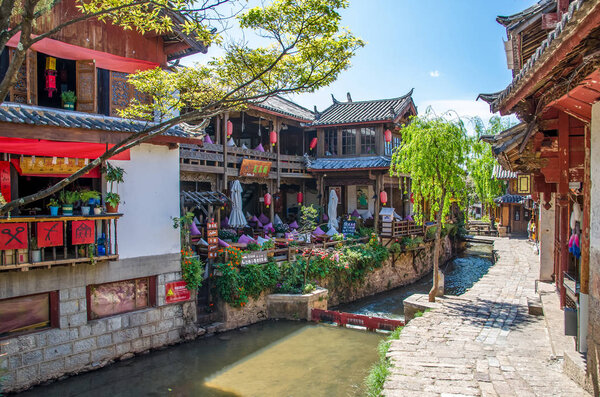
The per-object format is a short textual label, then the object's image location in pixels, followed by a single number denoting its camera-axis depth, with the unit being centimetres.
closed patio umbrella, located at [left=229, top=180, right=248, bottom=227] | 1575
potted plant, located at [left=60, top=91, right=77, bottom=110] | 951
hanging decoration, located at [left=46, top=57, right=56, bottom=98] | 927
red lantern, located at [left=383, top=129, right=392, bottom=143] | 2053
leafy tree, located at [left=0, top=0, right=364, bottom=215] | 586
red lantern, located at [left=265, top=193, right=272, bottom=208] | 1825
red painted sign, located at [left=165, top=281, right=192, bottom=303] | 1090
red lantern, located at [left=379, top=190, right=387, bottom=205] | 1942
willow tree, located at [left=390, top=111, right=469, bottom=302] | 1108
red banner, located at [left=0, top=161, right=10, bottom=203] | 842
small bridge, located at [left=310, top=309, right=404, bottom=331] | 1173
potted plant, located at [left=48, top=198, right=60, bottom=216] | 877
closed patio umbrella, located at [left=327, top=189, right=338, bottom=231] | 1943
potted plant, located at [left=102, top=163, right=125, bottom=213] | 938
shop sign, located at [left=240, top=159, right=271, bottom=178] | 1685
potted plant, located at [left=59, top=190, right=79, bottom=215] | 892
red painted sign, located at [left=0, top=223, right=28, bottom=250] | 793
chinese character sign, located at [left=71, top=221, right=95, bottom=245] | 891
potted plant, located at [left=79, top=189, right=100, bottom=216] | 916
